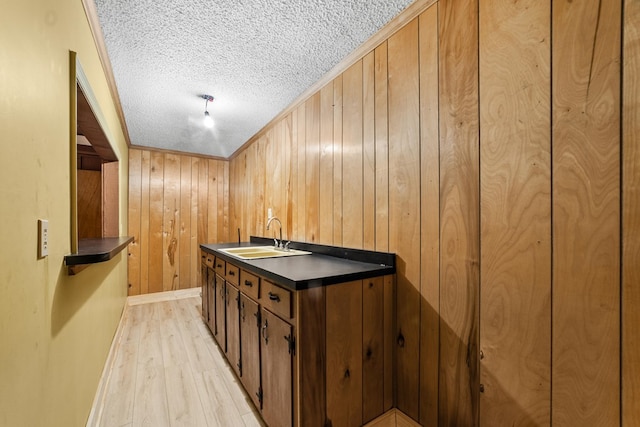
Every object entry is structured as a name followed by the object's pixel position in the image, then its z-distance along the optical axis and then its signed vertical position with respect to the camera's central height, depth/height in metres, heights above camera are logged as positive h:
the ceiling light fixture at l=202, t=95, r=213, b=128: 2.58 +1.05
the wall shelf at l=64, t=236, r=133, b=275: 1.13 -0.19
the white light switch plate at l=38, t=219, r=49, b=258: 0.87 -0.08
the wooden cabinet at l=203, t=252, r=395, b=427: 1.30 -0.71
